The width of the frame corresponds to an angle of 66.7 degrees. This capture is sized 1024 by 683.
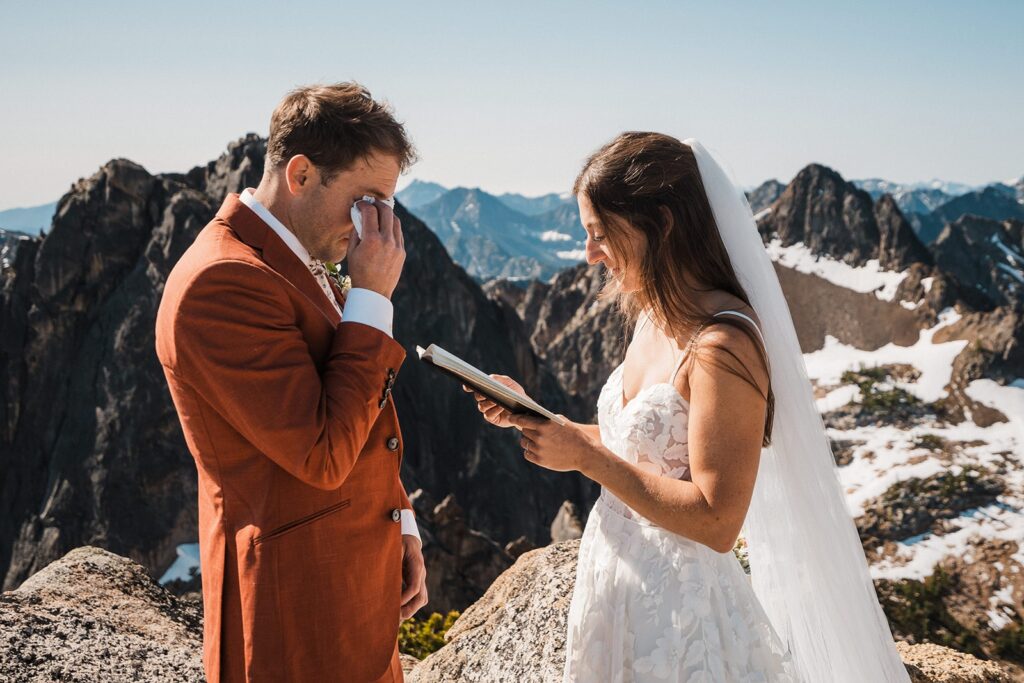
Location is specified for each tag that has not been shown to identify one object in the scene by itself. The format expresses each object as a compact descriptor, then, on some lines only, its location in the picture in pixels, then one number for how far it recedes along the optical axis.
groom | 2.41
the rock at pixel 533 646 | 4.31
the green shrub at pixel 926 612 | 28.11
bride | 2.85
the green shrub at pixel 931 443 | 49.05
